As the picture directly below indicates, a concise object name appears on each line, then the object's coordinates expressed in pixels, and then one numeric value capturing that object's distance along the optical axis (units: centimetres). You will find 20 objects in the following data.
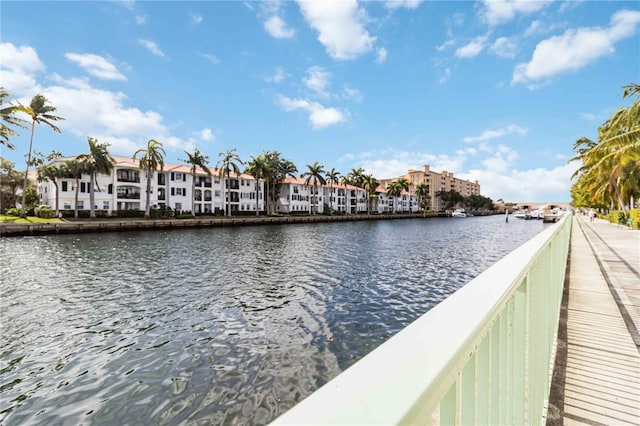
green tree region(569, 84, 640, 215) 2002
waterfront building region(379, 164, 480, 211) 17762
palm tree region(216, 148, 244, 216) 6706
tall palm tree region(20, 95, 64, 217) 4788
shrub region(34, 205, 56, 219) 4725
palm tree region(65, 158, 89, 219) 5031
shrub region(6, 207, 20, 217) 4892
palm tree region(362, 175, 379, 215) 10075
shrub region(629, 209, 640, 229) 2625
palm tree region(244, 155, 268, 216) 7126
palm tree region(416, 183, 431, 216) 13600
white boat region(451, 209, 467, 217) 13700
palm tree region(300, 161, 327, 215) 8350
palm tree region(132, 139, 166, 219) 5559
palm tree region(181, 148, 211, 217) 6322
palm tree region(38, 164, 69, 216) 4966
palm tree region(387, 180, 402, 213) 11376
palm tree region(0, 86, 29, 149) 3312
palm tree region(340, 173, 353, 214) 10438
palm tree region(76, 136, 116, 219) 5038
